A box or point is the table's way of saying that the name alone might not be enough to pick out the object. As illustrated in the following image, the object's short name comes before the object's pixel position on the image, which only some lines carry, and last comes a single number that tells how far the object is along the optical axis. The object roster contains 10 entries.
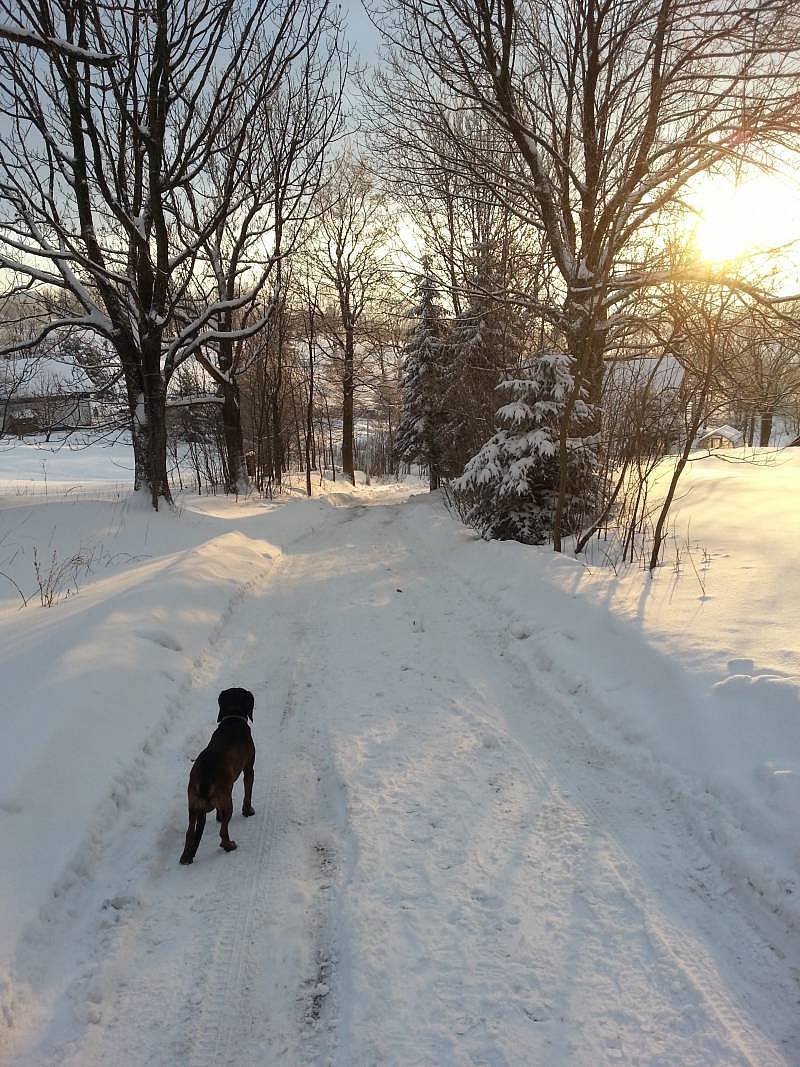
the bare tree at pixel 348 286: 27.14
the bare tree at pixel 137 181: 9.40
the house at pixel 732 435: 49.08
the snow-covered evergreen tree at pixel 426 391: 23.80
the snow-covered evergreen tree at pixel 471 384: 15.91
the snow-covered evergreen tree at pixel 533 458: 9.62
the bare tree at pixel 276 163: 10.65
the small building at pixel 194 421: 27.83
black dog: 2.93
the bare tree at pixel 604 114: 9.30
